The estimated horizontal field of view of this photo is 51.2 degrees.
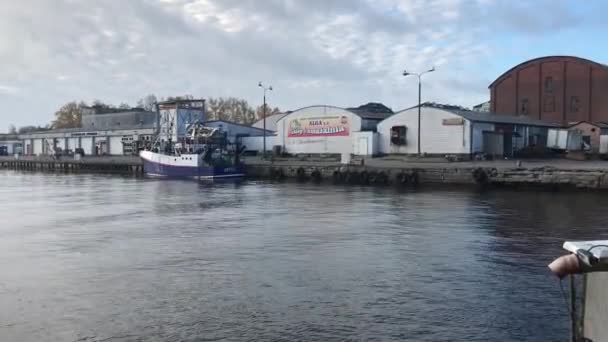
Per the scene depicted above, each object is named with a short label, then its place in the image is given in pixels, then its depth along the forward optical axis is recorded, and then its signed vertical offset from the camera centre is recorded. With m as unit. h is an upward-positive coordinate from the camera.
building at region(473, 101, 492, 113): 105.94 +7.81
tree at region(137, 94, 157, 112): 172.91 +14.20
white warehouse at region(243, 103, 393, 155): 65.00 +2.39
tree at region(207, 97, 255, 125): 149.88 +10.39
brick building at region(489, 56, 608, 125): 73.11 +7.45
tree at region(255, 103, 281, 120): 152.24 +10.37
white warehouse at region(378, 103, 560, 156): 57.31 +1.85
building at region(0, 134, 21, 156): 129.88 +2.00
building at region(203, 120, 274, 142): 80.50 +3.26
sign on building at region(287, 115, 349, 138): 67.06 +2.88
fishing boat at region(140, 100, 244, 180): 61.56 +0.52
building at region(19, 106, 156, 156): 95.31 +2.91
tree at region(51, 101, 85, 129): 149.75 +9.23
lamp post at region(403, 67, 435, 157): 55.08 +5.49
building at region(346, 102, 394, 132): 66.31 +3.70
